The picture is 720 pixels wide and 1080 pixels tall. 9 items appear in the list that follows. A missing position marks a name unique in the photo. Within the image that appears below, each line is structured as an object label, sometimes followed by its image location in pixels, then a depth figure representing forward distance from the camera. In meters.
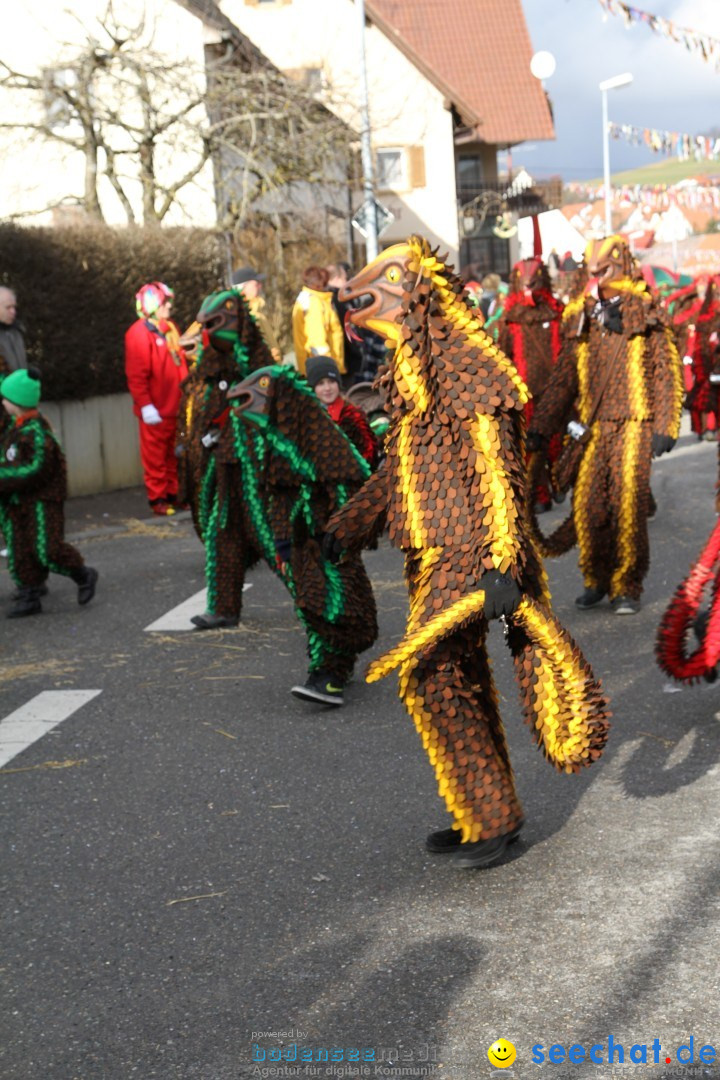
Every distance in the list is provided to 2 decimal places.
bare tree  19.16
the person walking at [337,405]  7.52
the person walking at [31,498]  9.04
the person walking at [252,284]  11.35
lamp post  40.22
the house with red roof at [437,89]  38.81
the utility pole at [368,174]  21.53
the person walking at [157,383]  13.52
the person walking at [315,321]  13.06
